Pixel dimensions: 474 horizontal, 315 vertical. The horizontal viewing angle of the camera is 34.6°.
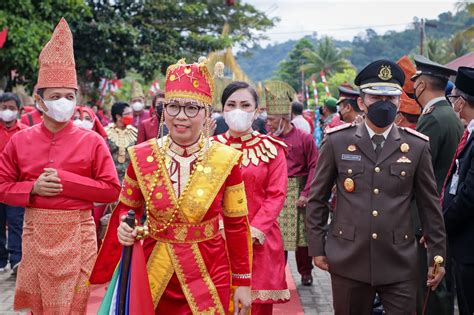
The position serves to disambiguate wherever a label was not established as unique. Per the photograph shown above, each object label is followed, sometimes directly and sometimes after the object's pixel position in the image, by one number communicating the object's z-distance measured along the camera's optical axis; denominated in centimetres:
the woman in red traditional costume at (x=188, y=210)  419
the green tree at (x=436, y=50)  5791
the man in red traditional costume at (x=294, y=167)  829
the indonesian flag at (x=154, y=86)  3205
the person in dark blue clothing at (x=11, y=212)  930
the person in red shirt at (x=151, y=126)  898
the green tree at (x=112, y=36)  1720
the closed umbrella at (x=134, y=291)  397
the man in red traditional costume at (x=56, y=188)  522
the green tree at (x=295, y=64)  9100
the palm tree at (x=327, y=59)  8375
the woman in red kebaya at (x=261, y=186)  606
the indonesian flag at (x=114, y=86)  3198
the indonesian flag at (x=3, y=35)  1449
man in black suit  518
